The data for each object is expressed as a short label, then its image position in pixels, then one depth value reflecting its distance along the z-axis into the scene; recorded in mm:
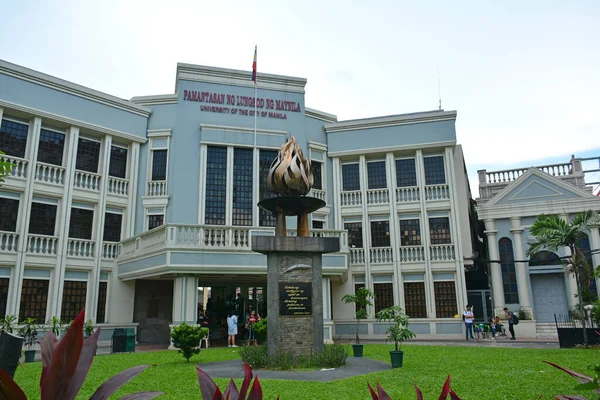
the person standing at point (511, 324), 22438
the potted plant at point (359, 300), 15031
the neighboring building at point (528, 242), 24709
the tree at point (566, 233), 17906
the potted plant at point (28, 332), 16594
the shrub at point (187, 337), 13791
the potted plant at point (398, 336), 12445
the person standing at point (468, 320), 22609
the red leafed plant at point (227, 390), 1802
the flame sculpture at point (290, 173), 13445
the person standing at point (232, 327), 19500
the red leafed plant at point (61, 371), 1395
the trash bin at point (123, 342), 17906
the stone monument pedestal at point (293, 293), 12633
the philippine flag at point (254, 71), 23562
